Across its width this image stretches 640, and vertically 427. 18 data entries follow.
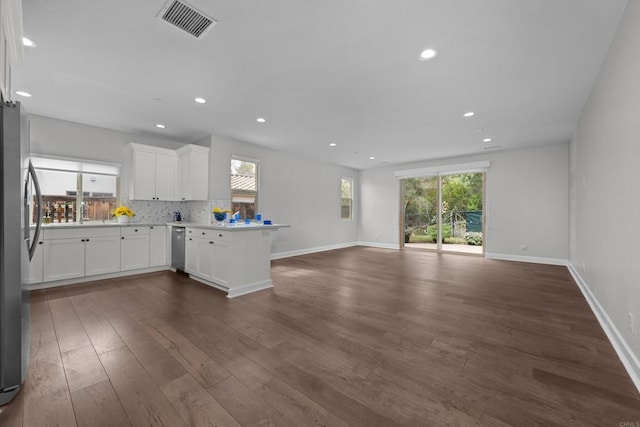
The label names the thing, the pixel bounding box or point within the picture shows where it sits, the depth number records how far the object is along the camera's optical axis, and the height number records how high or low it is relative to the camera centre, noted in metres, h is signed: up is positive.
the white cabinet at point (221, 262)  3.62 -0.68
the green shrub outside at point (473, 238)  7.06 -0.60
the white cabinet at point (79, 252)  3.86 -0.61
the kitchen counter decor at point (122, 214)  4.67 +0.01
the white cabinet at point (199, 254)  3.97 -0.63
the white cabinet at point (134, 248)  4.56 -0.60
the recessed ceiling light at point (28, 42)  2.41 +1.63
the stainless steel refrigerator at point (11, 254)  1.60 -0.25
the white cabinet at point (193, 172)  5.03 +0.84
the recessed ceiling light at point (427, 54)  2.55 +1.63
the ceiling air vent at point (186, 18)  2.03 +1.64
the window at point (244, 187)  5.77 +0.65
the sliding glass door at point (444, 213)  7.07 +0.09
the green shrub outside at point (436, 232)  7.47 -0.47
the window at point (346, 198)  8.85 +0.59
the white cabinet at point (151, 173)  4.82 +0.82
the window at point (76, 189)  4.33 +0.46
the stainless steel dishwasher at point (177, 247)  4.67 -0.61
